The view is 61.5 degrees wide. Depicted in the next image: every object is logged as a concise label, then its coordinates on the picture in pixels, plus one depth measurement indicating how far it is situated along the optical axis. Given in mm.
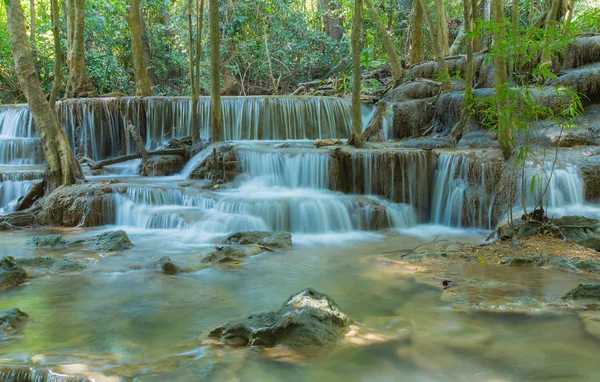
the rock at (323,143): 12000
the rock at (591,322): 3582
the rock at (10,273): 5070
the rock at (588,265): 5203
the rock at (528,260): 5531
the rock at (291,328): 3480
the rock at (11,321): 3661
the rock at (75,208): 8852
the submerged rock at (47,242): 7156
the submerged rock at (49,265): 5629
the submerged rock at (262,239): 7324
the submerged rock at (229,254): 6289
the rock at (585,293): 4133
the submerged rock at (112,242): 6969
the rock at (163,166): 11844
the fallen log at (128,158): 12094
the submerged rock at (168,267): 5789
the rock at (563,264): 5260
